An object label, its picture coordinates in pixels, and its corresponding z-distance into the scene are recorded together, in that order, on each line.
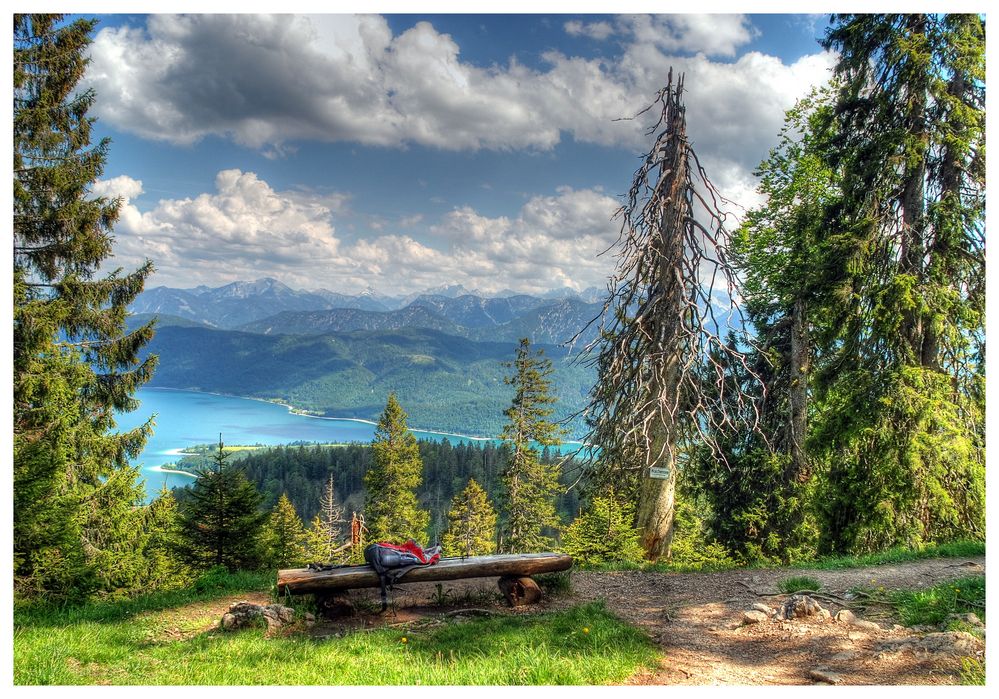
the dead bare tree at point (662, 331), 7.50
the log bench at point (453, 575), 5.64
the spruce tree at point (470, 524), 24.69
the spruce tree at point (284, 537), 13.57
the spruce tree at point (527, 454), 20.81
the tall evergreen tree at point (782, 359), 12.23
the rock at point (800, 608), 5.02
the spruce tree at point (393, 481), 23.20
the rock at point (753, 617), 5.05
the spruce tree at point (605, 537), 9.42
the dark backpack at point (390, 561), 5.87
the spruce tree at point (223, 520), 11.27
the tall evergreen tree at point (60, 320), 6.83
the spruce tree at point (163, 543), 11.87
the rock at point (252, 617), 5.30
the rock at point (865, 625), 4.68
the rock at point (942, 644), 3.85
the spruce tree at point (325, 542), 21.60
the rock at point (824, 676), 3.77
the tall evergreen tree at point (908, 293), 8.20
